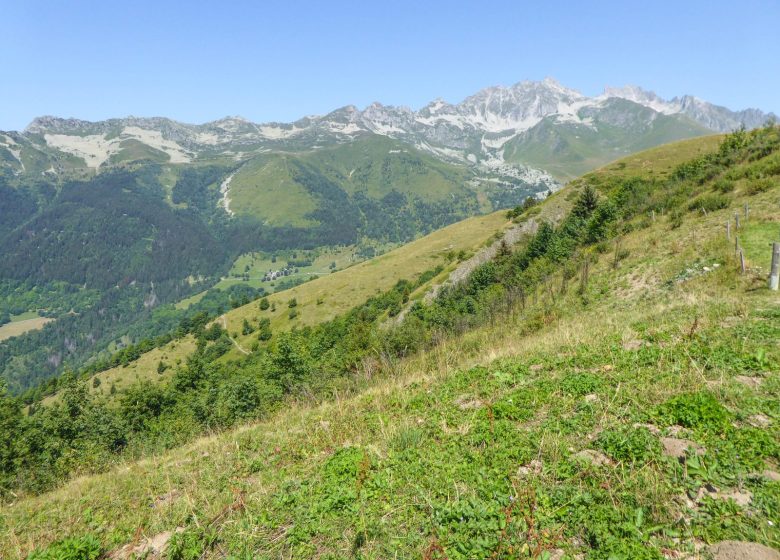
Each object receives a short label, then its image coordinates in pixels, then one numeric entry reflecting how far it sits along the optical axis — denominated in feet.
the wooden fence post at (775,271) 43.93
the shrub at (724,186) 105.40
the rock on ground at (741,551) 14.14
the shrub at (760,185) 91.86
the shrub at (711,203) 94.89
